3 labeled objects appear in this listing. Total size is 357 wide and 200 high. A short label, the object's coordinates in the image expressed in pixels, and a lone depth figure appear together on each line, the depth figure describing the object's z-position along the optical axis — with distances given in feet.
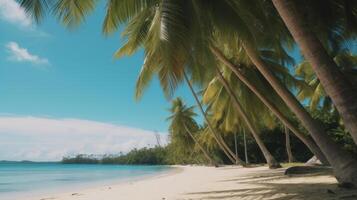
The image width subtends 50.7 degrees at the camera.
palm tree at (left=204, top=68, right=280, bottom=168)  54.95
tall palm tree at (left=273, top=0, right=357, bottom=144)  15.23
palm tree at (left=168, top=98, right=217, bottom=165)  130.93
